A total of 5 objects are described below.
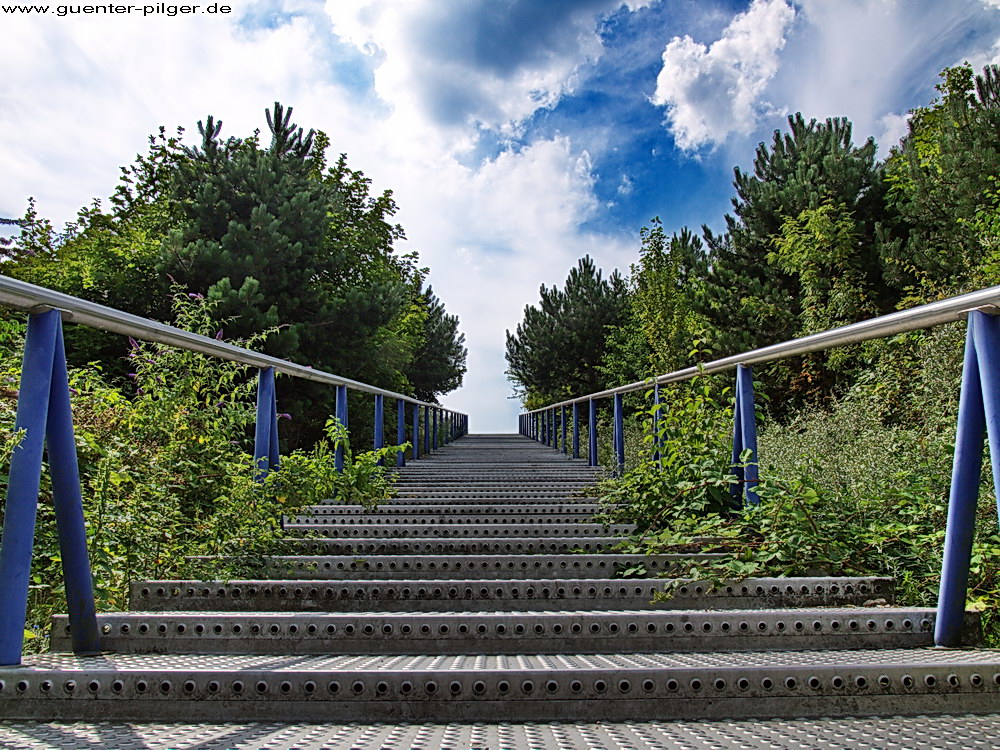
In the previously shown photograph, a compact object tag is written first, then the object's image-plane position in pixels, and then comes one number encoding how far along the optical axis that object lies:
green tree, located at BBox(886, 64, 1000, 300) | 12.36
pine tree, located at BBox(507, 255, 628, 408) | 29.05
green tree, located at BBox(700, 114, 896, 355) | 16.36
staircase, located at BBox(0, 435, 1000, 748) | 1.58
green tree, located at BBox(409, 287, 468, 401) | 36.34
